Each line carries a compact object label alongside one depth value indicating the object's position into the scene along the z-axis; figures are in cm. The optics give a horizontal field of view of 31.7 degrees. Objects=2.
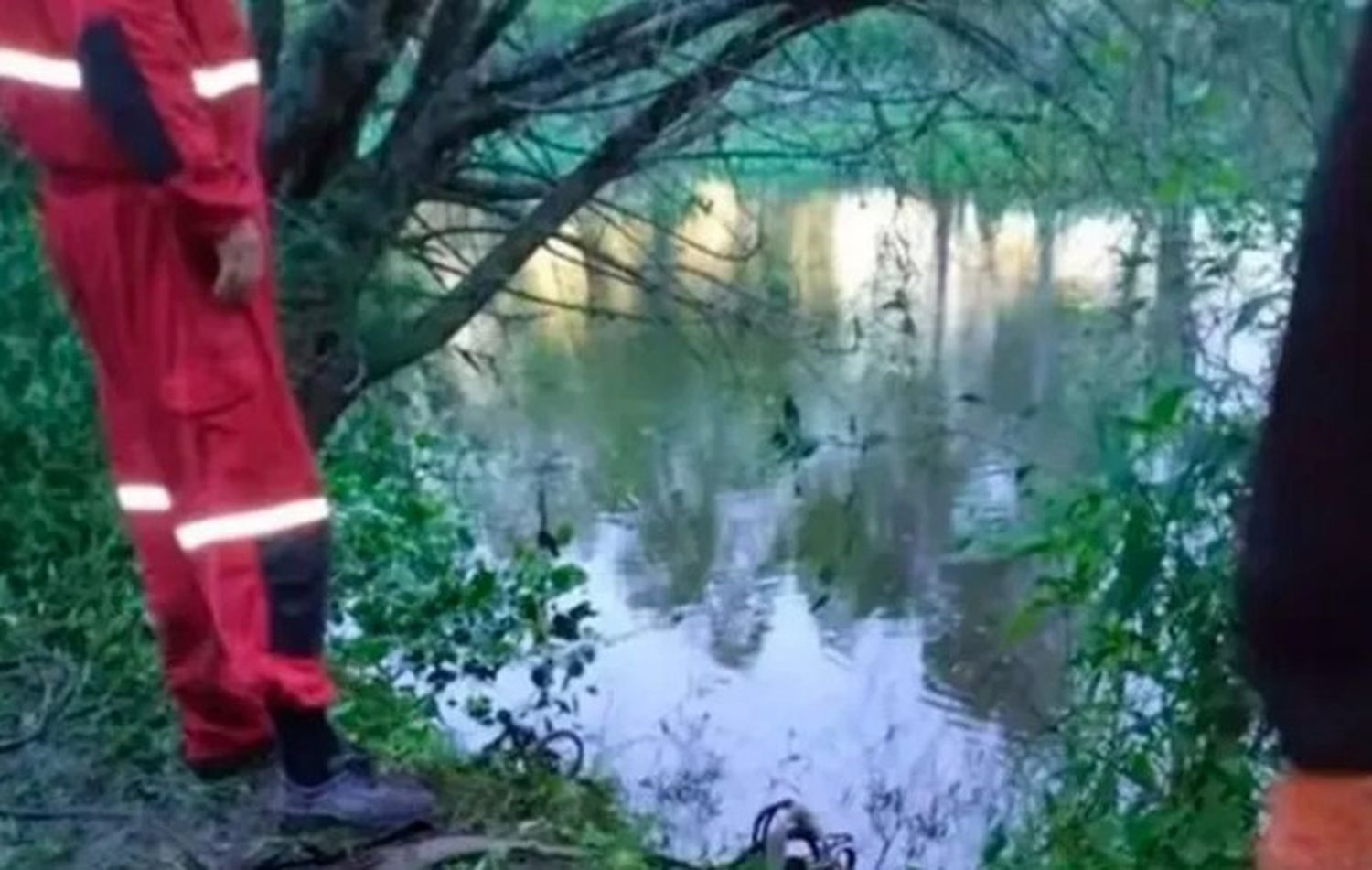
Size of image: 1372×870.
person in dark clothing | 100
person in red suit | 316
